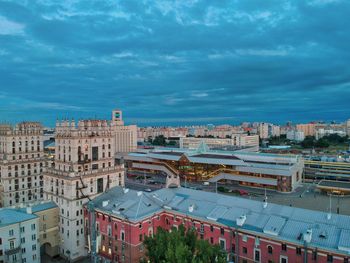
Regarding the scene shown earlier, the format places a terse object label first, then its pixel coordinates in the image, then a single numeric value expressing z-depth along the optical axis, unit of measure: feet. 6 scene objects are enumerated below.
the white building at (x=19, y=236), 139.33
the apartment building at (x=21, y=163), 237.04
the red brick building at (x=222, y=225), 107.96
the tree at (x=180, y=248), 88.53
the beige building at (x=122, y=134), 550.77
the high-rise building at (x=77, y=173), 166.40
